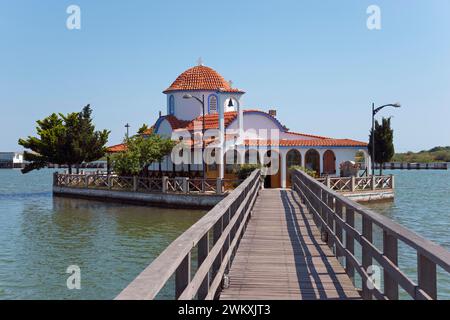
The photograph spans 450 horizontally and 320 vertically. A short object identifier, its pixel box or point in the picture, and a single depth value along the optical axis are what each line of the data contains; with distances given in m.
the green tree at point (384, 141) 48.16
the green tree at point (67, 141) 46.56
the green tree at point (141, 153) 35.59
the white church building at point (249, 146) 34.66
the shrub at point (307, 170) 31.52
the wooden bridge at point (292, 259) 3.95
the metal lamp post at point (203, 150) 28.74
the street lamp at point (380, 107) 30.24
